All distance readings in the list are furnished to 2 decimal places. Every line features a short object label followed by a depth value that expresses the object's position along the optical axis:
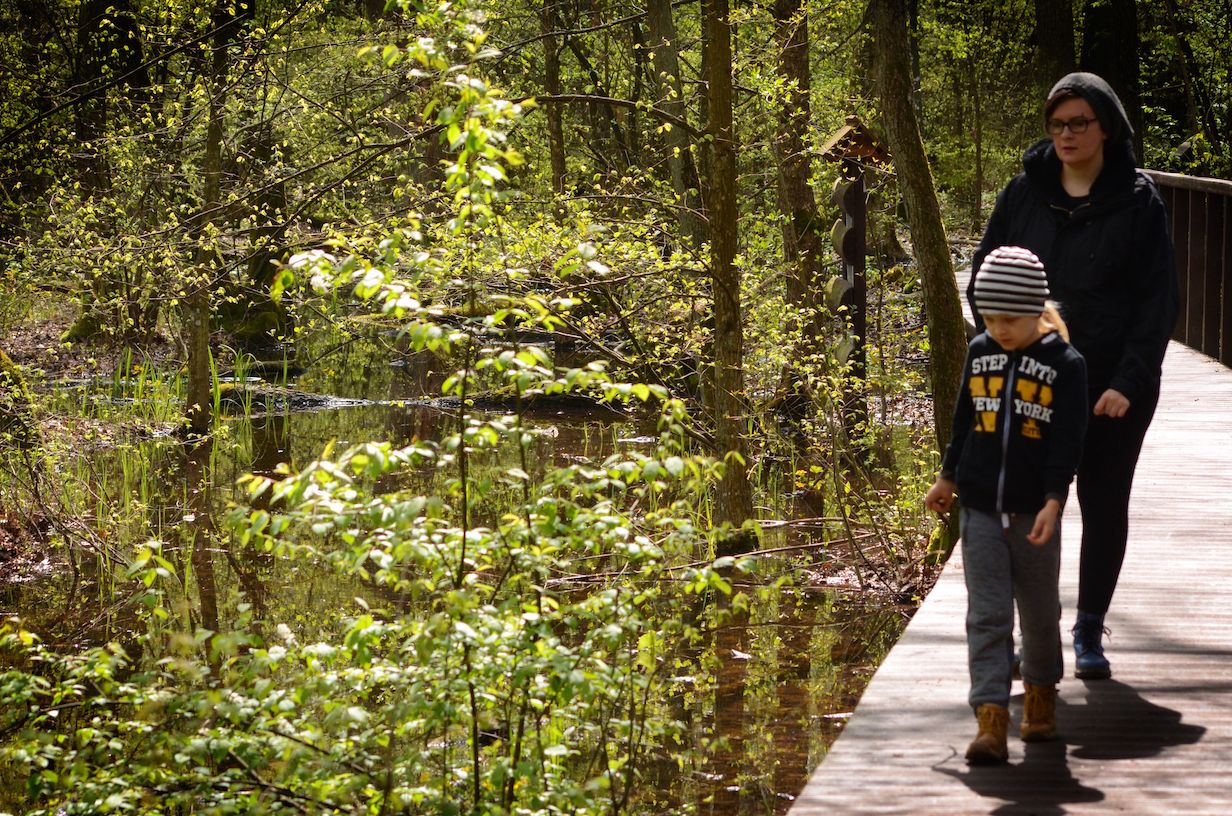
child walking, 8.39
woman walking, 9.52
